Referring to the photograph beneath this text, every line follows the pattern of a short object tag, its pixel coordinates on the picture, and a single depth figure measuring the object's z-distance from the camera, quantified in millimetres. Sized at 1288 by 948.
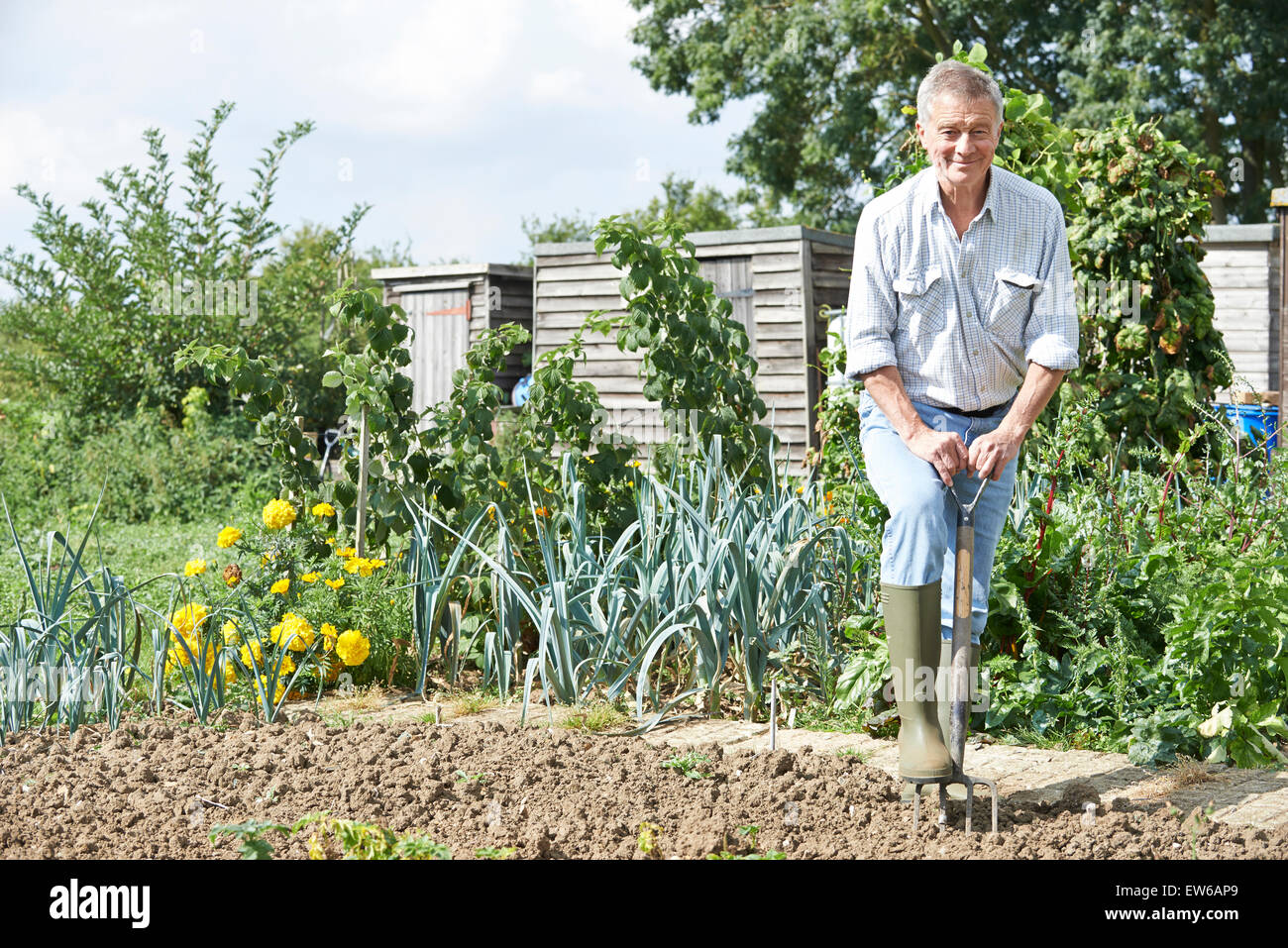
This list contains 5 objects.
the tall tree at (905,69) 15258
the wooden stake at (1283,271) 7871
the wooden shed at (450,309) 13383
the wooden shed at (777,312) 10211
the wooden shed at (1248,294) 9867
